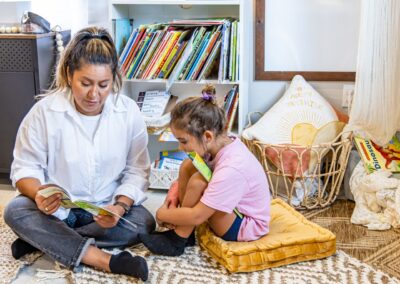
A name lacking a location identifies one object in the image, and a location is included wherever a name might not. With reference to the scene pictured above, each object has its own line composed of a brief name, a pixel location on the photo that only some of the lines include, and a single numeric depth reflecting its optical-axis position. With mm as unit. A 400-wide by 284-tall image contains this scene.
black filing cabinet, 2475
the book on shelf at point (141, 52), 2516
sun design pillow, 2350
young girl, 1783
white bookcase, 2464
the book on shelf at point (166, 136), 2520
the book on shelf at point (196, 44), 2475
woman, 1815
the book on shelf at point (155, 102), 2586
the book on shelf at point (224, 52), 2441
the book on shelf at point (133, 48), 2535
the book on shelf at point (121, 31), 2539
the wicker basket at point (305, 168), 2336
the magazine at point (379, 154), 2297
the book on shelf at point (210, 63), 2466
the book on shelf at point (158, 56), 2500
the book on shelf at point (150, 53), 2510
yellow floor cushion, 1792
